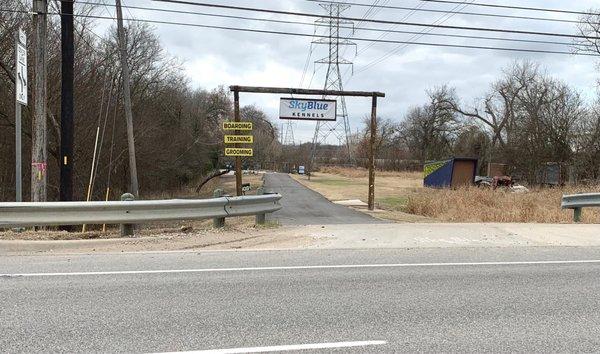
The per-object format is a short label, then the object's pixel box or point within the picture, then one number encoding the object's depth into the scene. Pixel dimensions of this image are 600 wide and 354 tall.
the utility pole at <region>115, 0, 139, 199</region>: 23.42
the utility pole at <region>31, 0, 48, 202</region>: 12.95
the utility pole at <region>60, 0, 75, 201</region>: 14.02
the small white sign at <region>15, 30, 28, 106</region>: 11.05
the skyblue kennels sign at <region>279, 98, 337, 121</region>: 20.34
